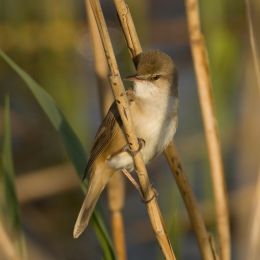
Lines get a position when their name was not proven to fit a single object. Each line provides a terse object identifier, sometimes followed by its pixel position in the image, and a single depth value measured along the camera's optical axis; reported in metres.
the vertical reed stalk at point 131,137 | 4.86
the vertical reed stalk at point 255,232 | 6.31
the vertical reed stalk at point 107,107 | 6.35
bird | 6.31
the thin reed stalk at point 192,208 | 5.85
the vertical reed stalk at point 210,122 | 5.82
